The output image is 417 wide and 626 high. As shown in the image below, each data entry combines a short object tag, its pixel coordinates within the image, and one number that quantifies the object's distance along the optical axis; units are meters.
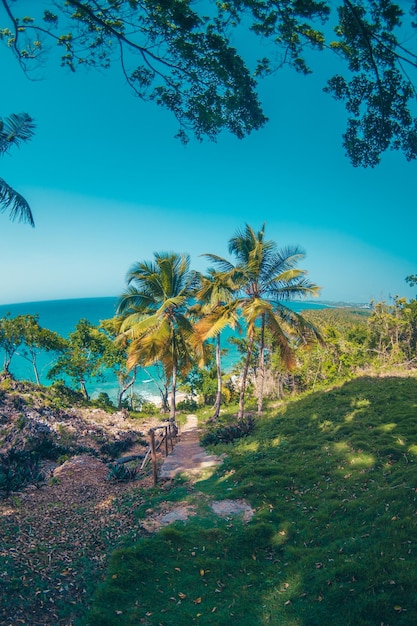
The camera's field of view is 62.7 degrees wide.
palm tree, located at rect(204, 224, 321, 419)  14.61
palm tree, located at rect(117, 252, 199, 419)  15.87
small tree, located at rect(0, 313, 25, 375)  27.73
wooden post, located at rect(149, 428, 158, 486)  9.88
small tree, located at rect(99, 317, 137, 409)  28.11
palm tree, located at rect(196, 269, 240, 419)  14.55
